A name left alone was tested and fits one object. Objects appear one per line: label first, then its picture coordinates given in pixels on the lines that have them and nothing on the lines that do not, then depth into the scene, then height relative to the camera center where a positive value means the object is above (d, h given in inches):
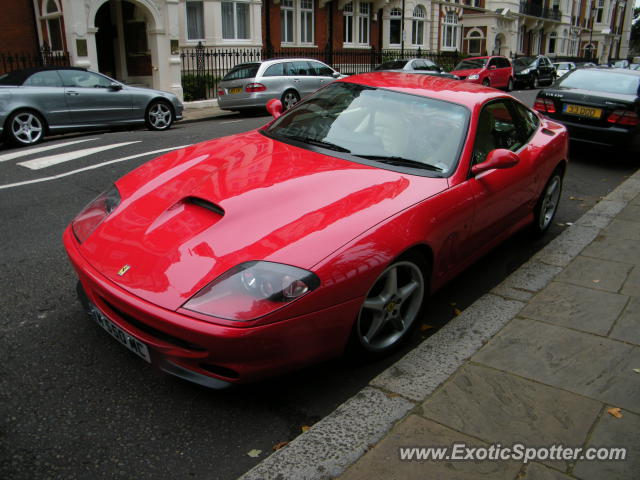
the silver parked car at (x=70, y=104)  400.2 -39.6
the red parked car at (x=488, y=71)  1004.6 -34.2
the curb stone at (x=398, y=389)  92.6 -63.7
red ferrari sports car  99.9 -35.0
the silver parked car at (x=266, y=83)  622.5 -34.7
